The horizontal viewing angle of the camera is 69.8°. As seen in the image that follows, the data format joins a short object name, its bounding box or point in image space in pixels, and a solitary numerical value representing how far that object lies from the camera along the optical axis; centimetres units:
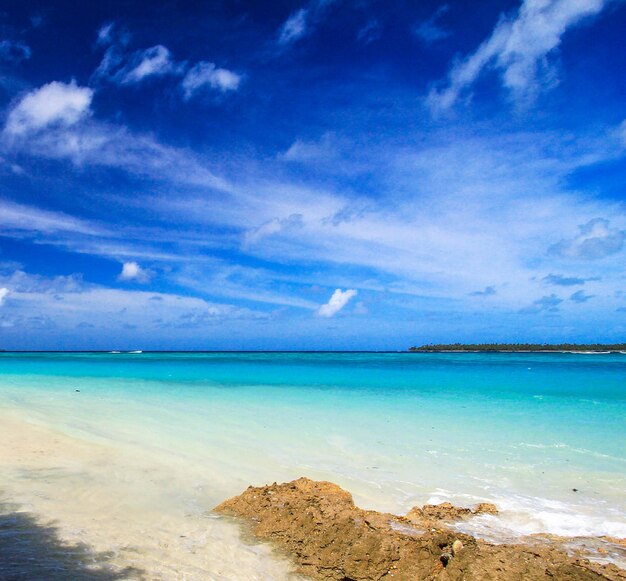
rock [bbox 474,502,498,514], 526
